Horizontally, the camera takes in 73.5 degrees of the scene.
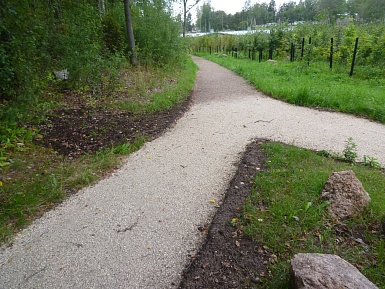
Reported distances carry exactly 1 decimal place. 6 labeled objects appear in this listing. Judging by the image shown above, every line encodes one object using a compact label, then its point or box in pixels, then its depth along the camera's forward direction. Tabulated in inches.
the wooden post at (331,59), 451.8
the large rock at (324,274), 64.6
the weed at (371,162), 155.6
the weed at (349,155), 161.8
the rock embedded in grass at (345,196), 108.8
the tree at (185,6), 1199.7
